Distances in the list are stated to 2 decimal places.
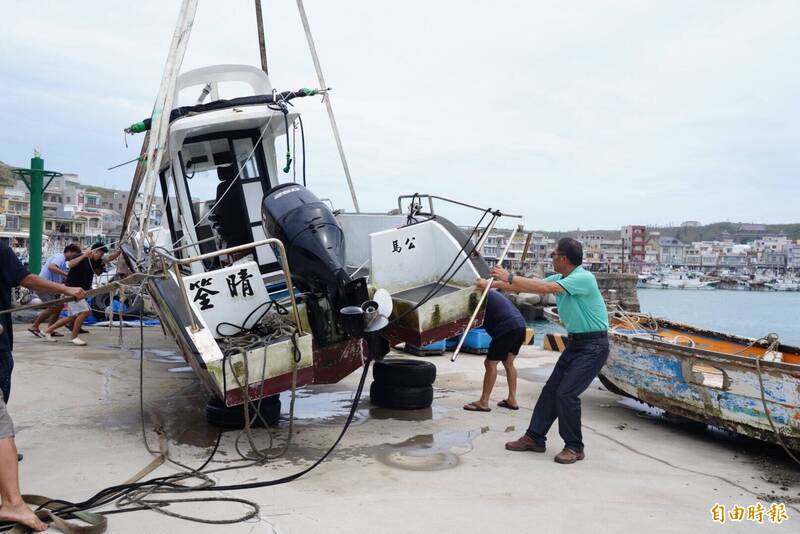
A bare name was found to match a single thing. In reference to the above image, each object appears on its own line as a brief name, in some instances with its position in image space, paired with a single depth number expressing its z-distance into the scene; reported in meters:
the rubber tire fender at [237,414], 5.94
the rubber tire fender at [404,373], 6.91
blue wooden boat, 5.46
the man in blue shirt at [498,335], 6.92
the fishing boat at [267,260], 5.05
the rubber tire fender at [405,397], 6.89
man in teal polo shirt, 5.18
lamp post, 16.11
